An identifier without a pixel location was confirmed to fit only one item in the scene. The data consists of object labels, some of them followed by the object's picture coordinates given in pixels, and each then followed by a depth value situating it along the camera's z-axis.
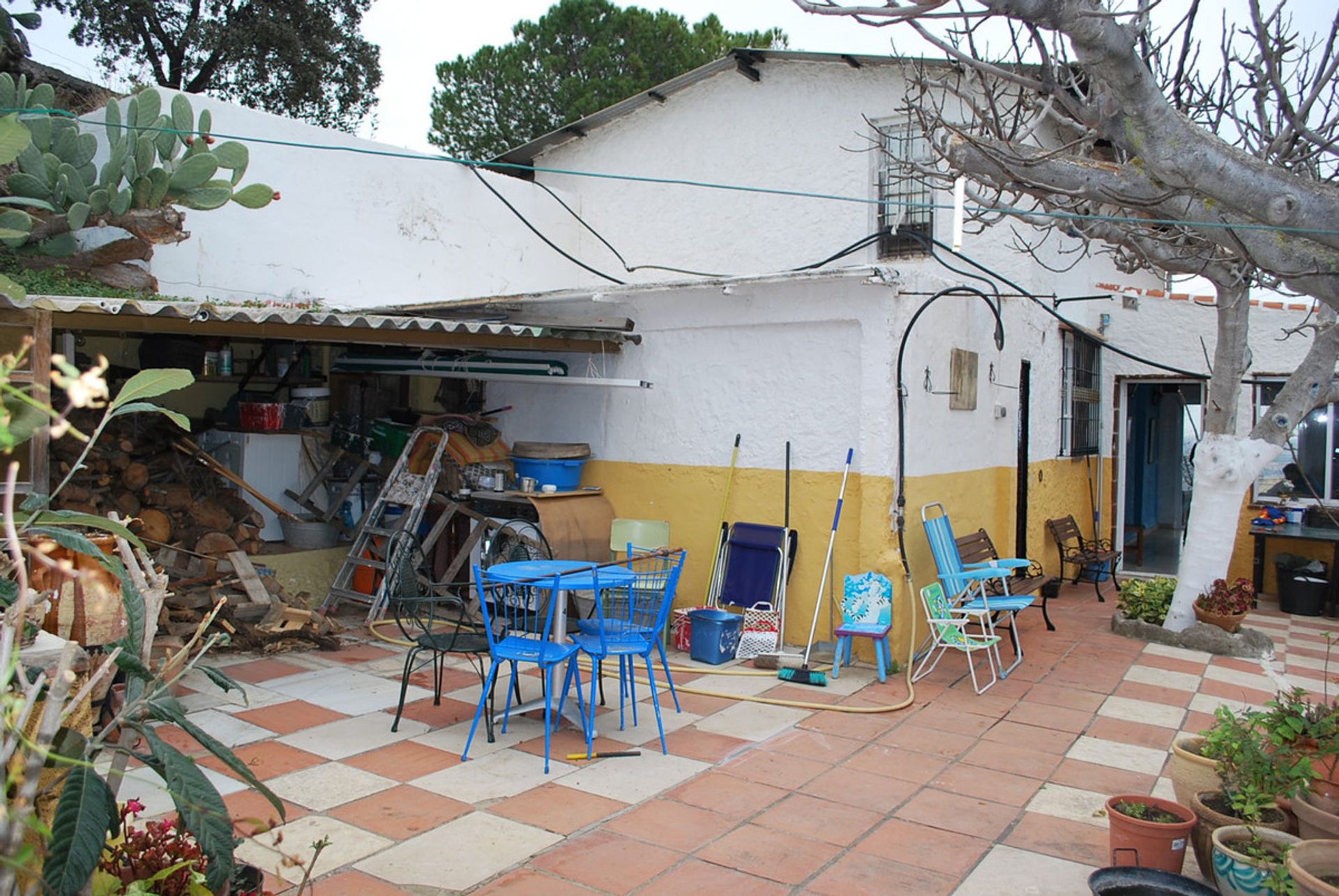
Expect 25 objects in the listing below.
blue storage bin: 8.48
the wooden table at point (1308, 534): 9.98
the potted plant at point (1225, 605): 8.08
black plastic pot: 3.48
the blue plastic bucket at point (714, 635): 7.32
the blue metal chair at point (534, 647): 5.17
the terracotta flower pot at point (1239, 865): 3.50
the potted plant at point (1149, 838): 3.80
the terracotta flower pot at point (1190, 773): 4.17
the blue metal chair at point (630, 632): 5.30
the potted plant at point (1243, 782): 3.82
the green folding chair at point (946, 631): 6.81
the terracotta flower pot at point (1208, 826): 3.88
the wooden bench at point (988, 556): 8.25
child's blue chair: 6.95
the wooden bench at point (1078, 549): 10.18
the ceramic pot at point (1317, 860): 3.26
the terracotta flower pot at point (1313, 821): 3.62
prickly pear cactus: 7.18
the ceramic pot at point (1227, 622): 8.09
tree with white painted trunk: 3.89
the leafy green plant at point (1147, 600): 8.72
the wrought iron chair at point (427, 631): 5.59
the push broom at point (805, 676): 6.74
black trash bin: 10.05
